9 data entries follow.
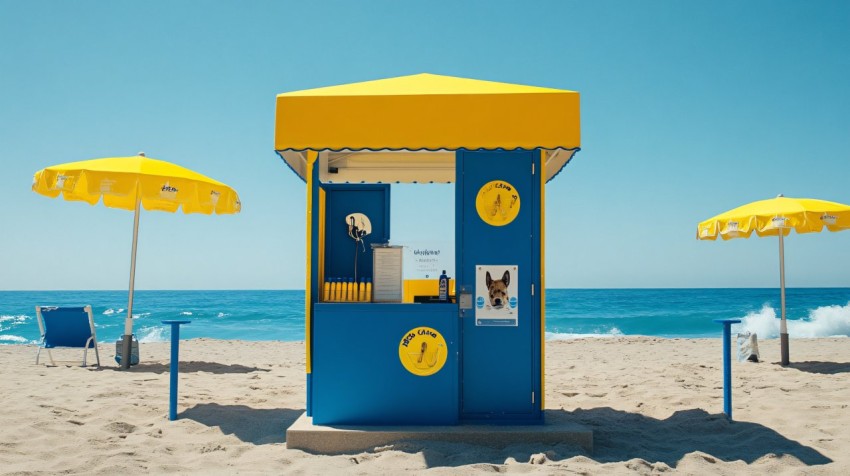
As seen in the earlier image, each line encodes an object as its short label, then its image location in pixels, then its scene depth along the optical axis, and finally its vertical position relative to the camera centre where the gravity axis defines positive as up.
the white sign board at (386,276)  4.84 +0.05
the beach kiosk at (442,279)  4.58 +0.05
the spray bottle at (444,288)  4.76 -0.03
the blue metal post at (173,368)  5.23 -0.70
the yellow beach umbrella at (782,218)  8.18 +0.86
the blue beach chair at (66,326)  8.15 -0.57
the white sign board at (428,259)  4.89 +0.18
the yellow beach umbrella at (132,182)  6.99 +1.08
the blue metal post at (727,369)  5.16 -0.67
